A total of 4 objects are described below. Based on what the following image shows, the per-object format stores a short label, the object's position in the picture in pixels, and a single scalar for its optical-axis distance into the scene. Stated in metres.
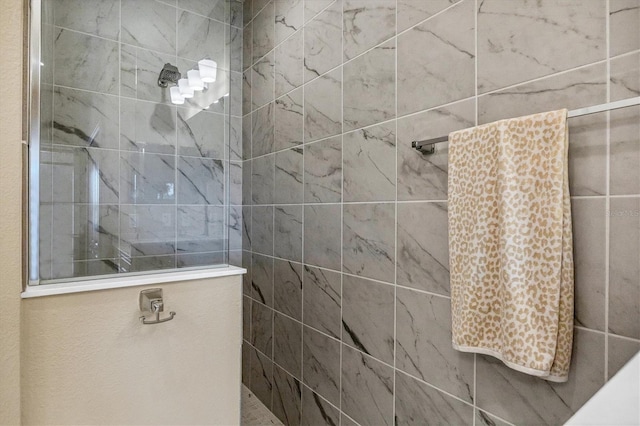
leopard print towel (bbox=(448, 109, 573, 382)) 0.84
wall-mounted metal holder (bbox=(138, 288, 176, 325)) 1.27
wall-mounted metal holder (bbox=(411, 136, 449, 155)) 1.09
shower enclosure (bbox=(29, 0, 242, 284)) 1.18
